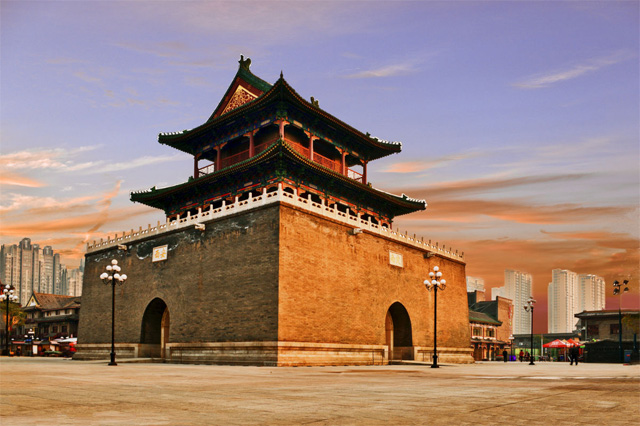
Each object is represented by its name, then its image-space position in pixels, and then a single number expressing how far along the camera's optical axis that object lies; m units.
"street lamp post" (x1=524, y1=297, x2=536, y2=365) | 45.18
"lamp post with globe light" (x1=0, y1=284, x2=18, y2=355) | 40.91
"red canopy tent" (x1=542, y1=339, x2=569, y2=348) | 45.78
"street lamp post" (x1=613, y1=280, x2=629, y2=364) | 50.49
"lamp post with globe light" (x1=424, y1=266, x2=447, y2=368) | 28.87
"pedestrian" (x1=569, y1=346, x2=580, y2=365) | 36.63
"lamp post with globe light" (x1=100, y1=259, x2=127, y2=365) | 27.16
